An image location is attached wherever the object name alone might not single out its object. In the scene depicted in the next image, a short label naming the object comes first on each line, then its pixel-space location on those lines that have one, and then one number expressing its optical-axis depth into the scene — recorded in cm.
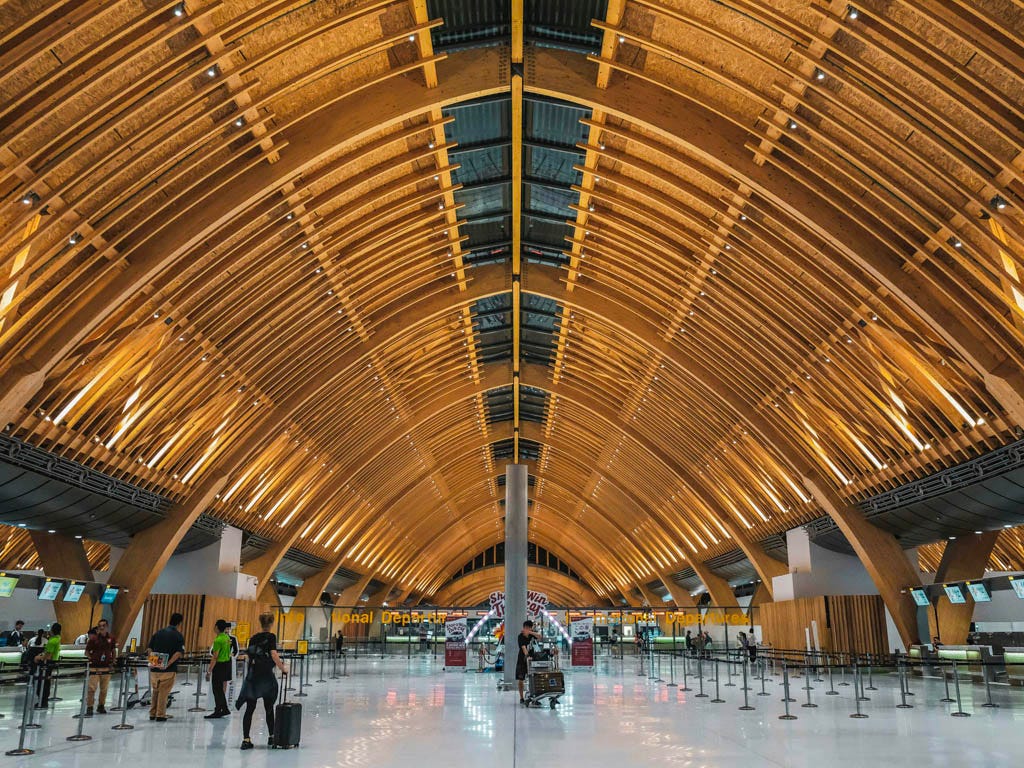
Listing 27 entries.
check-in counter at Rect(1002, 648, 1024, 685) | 2297
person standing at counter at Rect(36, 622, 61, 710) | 1416
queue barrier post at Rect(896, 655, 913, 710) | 1743
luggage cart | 1767
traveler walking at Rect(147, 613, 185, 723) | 1438
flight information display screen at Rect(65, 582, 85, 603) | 2473
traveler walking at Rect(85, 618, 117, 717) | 1510
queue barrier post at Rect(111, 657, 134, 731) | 1325
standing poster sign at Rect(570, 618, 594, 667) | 3394
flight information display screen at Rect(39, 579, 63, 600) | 2402
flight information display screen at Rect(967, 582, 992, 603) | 2489
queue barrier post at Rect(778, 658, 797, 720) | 1526
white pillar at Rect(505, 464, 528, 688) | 2734
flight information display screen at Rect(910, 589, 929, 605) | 2647
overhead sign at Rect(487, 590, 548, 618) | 3529
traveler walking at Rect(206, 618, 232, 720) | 1417
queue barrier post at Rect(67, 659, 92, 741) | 1185
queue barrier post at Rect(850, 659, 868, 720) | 1534
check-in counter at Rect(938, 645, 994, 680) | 2458
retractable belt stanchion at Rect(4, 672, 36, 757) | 1045
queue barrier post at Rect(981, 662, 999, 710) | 1714
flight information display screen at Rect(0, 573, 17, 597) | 2180
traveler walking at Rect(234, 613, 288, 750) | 1151
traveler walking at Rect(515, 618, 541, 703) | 1798
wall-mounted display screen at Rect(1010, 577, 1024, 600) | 2320
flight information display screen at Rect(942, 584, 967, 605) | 2559
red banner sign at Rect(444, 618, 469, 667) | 3312
